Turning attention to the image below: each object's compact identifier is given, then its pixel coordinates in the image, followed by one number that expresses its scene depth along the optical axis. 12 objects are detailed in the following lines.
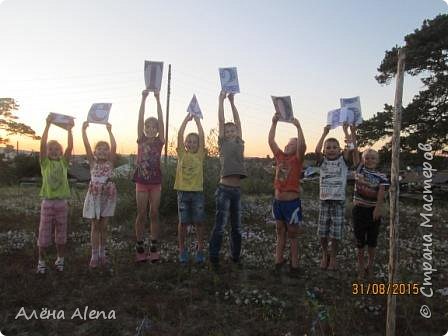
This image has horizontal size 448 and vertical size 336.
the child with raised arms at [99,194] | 6.64
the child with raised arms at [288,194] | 6.45
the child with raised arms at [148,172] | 6.71
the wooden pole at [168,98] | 30.38
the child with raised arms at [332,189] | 6.55
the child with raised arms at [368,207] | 6.30
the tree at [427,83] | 20.97
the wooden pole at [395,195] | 4.09
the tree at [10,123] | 34.00
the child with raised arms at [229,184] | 6.55
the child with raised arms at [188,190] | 6.72
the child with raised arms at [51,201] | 6.50
